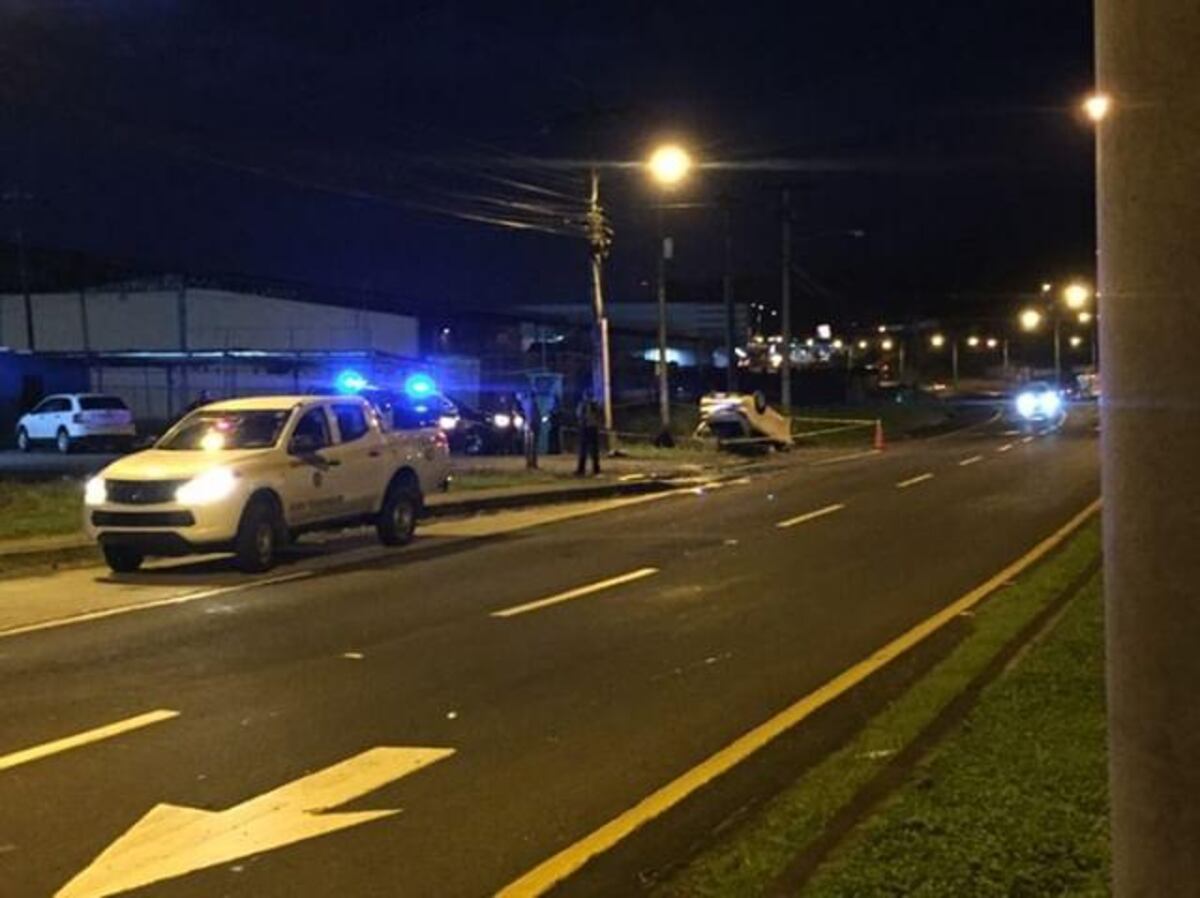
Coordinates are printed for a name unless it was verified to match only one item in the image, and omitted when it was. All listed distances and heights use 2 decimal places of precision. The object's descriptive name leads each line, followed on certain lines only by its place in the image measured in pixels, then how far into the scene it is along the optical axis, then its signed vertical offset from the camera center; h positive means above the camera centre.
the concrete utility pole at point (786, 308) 55.47 +2.30
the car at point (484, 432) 38.34 -1.22
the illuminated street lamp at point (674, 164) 36.16 +4.97
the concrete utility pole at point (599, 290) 37.28 +2.18
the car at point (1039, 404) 73.36 -2.49
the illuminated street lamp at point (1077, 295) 69.62 +3.07
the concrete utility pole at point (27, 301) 59.69 +4.02
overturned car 44.69 -1.43
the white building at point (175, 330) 56.72 +2.83
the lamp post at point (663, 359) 42.72 +0.48
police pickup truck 16.02 -0.98
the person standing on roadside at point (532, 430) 33.38 -1.06
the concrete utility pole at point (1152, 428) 2.75 -0.13
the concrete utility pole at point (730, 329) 59.41 +1.71
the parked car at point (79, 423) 40.81 -0.57
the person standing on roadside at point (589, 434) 32.06 -1.14
